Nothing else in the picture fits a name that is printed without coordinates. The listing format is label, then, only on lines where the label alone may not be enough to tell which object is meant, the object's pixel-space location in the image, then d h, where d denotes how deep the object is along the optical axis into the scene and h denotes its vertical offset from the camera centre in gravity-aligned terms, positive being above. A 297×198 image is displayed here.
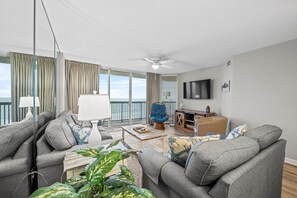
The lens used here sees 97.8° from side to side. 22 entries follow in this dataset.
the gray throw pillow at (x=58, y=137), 1.53 -0.49
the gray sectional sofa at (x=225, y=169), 0.80 -0.52
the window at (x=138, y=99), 5.27 -0.07
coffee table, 2.51 -0.78
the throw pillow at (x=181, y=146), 1.11 -0.42
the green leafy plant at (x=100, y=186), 0.47 -0.36
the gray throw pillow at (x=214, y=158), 0.80 -0.40
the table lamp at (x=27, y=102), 1.57 -0.07
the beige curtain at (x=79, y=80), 3.83 +0.54
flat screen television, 4.40 +0.31
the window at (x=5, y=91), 1.33 +0.06
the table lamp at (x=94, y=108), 1.32 -0.11
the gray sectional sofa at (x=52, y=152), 1.47 -0.66
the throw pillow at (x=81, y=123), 2.74 -0.55
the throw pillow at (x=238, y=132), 1.37 -0.36
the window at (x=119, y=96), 4.81 +0.05
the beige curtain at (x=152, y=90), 5.46 +0.33
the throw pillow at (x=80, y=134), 1.84 -0.53
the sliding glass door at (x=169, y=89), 5.82 +0.39
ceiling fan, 3.39 +0.99
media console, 4.19 -0.76
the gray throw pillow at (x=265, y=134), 1.14 -0.34
